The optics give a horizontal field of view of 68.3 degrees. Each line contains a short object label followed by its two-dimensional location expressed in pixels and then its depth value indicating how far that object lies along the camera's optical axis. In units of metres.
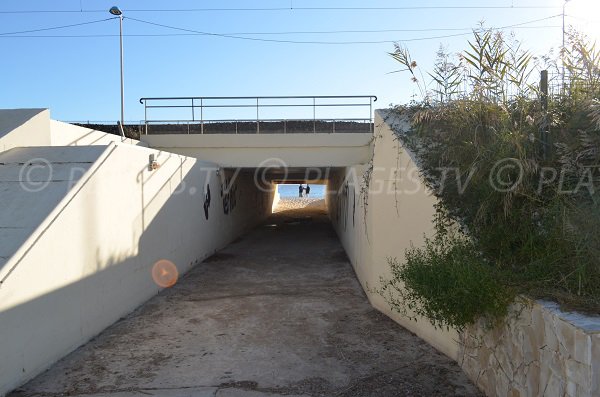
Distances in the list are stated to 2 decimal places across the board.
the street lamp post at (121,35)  13.10
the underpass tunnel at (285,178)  14.69
